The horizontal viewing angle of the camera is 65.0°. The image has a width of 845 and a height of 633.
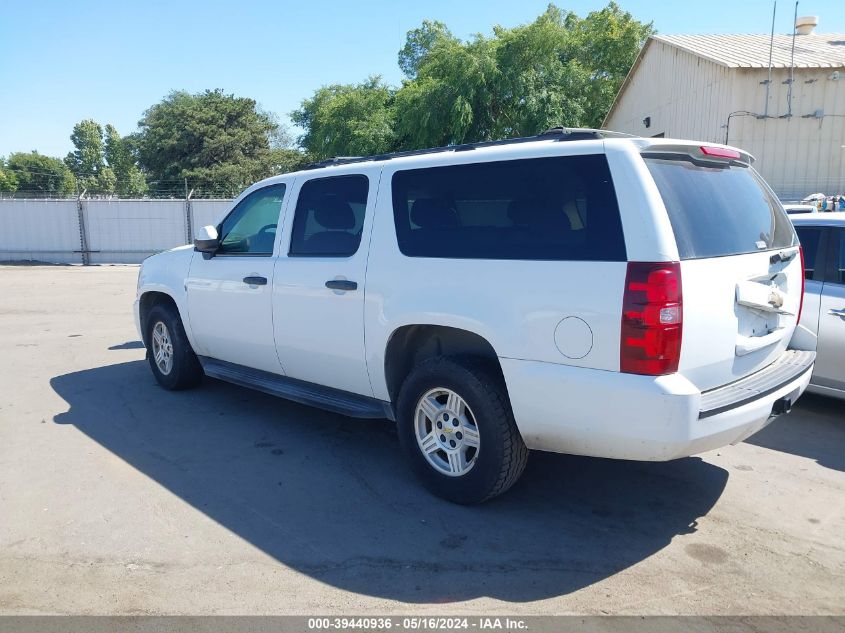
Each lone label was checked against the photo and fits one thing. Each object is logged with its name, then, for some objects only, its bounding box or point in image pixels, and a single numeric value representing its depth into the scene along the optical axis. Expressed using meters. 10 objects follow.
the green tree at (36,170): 107.62
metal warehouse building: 15.98
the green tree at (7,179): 96.12
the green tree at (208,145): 55.38
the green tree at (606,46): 33.94
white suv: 3.13
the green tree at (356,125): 33.72
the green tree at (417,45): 51.28
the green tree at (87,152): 106.88
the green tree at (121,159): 67.44
